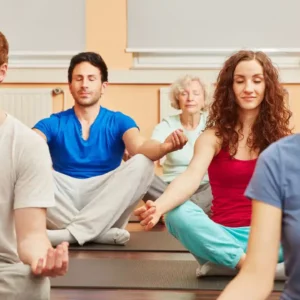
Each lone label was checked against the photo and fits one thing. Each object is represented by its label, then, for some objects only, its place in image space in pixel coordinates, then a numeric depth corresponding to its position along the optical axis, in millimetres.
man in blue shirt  4399
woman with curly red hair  3154
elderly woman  5660
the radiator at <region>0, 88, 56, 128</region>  6705
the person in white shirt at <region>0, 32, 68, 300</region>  2150
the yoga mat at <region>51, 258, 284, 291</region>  3124
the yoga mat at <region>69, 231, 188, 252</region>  4172
